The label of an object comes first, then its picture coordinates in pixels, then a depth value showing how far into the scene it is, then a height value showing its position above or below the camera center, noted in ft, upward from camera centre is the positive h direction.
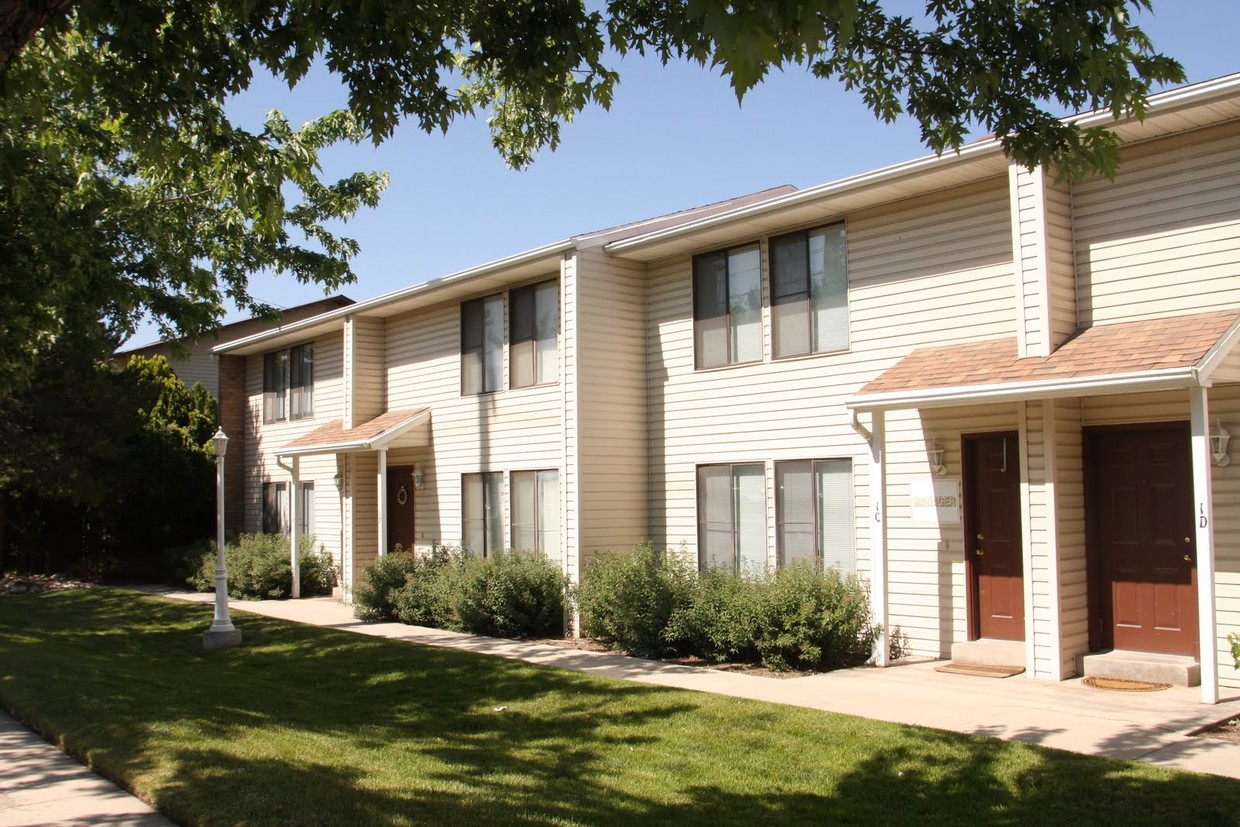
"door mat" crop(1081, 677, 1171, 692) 32.73 -7.19
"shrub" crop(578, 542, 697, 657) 42.37 -5.54
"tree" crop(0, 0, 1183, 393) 20.29 +8.45
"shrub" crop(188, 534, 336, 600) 68.90 -6.44
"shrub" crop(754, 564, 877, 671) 37.88 -5.86
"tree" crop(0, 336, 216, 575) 71.82 +0.71
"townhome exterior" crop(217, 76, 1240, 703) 33.42 +2.39
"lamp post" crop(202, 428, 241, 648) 49.14 -6.83
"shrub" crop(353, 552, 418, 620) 56.03 -6.06
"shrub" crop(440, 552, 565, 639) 49.32 -6.13
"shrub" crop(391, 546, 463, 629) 52.42 -6.24
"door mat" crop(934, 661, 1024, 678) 35.78 -7.28
